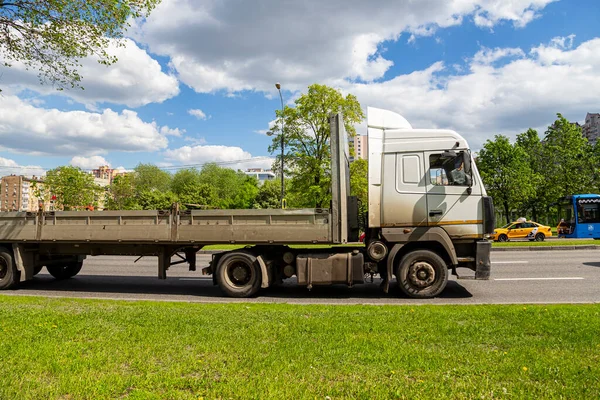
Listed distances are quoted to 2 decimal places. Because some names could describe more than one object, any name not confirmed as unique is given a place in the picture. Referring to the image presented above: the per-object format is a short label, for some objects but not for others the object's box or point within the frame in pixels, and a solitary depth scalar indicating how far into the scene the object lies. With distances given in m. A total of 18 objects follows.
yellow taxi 28.88
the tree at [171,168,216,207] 65.06
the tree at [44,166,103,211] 50.41
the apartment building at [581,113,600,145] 92.99
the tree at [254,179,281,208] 65.46
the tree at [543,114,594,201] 41.97
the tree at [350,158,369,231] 25.59
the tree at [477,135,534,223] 41.41
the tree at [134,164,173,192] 82.50
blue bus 28.94
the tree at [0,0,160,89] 10.30
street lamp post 28.86
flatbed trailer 8.26
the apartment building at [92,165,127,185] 174.88
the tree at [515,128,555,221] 44.28
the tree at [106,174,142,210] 65.51
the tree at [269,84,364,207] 32.25
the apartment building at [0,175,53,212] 142.88
